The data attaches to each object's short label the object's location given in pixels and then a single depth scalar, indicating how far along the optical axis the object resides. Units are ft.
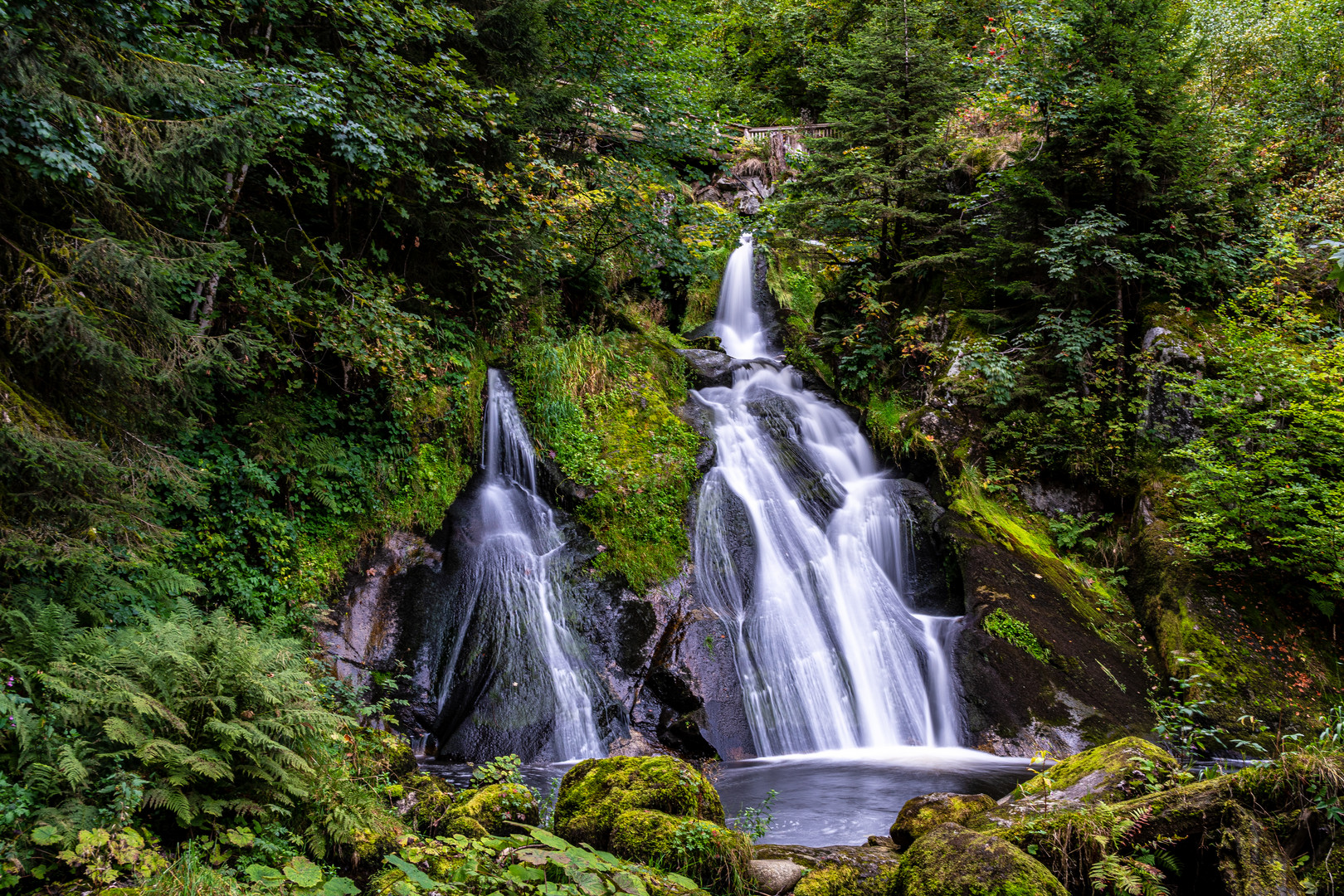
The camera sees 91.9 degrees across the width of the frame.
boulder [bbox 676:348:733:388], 39.88
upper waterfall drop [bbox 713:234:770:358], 49.90
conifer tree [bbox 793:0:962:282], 38.88
